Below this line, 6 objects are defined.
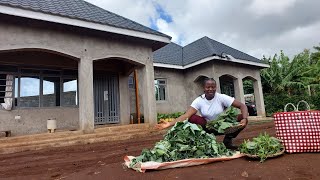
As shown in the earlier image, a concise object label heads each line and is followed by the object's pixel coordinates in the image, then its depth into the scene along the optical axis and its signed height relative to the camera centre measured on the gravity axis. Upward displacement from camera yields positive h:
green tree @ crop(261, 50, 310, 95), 20.17 +2.37
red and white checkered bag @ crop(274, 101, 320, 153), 3.58 -0.36
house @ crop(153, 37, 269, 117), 14.15 +2.24
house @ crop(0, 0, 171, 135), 7.45 +1.93
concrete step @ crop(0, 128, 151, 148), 6.45 -0.59
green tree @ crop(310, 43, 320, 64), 28.36 +5.50
